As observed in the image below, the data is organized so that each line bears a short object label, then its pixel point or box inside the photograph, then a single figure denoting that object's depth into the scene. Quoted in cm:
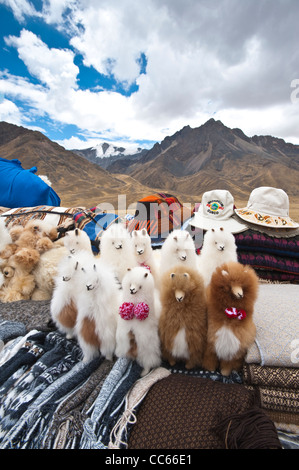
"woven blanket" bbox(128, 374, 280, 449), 71
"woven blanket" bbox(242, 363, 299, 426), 88
